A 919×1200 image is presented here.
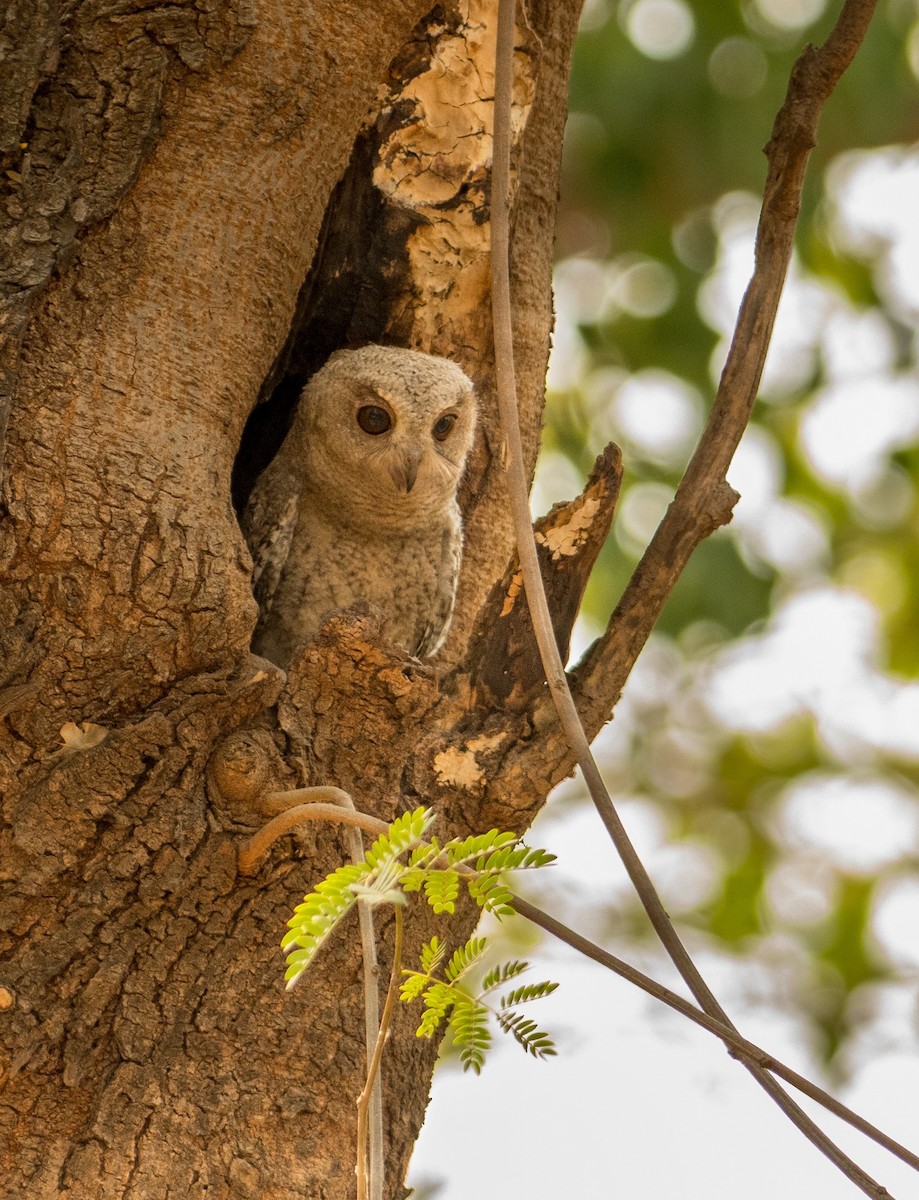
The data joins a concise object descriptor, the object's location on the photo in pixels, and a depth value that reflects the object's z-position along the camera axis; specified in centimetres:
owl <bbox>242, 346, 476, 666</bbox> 728
